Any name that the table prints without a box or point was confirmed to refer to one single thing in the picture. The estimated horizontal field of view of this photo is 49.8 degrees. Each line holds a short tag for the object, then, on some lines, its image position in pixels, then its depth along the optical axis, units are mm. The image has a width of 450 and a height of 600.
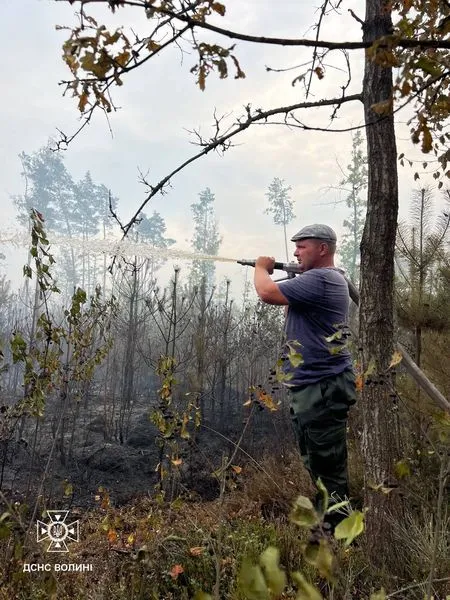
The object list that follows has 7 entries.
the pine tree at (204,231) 55584
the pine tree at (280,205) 50156
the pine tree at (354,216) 37688
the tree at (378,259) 2678
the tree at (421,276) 4746
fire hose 2768
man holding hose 3055
